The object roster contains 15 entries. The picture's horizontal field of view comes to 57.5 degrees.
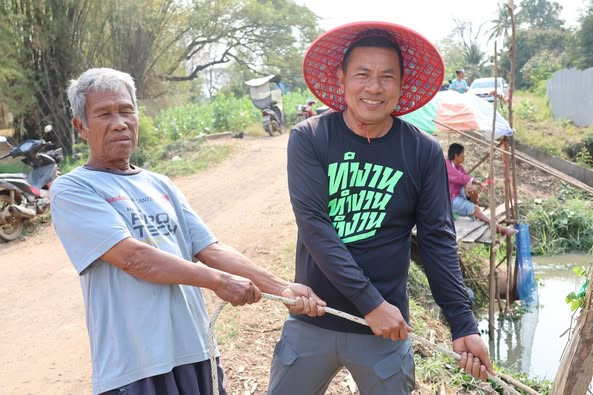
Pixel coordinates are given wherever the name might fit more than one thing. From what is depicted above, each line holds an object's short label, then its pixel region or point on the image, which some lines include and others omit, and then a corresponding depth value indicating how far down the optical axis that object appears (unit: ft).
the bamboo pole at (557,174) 17.99
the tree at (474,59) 100.19
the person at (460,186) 22.27
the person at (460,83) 49.83
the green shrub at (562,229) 30.32
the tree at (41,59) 34.12
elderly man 5.09
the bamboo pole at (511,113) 13.95
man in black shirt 5.68
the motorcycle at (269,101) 47.83
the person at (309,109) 50.76
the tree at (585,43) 68.49
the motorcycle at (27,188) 20.35
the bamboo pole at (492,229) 16.49
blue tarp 19.94
